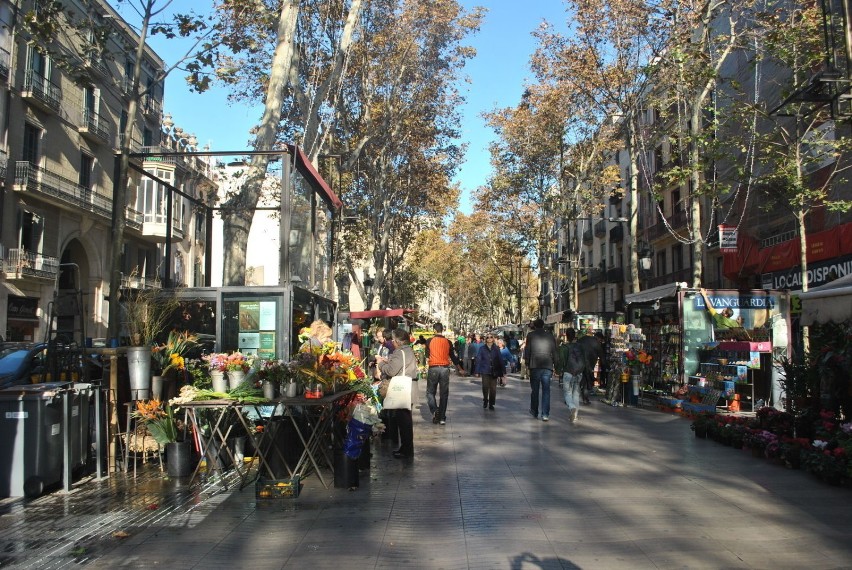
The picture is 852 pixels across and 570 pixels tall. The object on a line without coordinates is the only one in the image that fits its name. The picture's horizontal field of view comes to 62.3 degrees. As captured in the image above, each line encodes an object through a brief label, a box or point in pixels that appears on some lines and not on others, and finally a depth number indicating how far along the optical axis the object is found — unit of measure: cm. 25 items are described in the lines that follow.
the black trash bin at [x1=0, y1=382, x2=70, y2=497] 666
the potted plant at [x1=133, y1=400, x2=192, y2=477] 767
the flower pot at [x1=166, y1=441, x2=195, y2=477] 765
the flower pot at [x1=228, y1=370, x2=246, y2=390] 781
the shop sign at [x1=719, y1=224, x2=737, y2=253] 1886
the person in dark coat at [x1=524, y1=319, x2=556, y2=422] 1268
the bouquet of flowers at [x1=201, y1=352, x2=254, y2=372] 792
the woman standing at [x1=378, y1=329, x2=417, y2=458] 877
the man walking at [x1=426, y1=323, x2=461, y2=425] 1235
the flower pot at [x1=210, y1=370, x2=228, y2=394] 780
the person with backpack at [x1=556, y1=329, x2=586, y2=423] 1253
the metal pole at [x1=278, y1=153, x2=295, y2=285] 1055
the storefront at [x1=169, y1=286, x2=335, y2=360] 1025
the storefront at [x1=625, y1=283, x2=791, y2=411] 1336
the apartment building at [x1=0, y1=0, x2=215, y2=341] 2508
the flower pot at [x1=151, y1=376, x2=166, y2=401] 822
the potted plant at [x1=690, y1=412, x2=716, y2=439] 1050
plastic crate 662
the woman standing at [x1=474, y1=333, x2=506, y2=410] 1469
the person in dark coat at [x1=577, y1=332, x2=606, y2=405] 1678
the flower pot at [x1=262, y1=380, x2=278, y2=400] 723
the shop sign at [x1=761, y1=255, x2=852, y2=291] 1836
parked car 928
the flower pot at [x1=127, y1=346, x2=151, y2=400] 797
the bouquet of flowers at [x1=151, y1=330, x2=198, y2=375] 854
